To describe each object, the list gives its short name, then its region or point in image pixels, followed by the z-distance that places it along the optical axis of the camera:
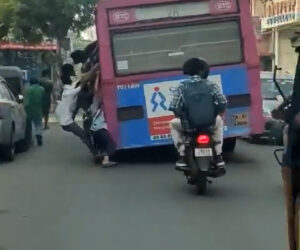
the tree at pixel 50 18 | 27.86
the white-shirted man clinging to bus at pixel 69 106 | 12.52
